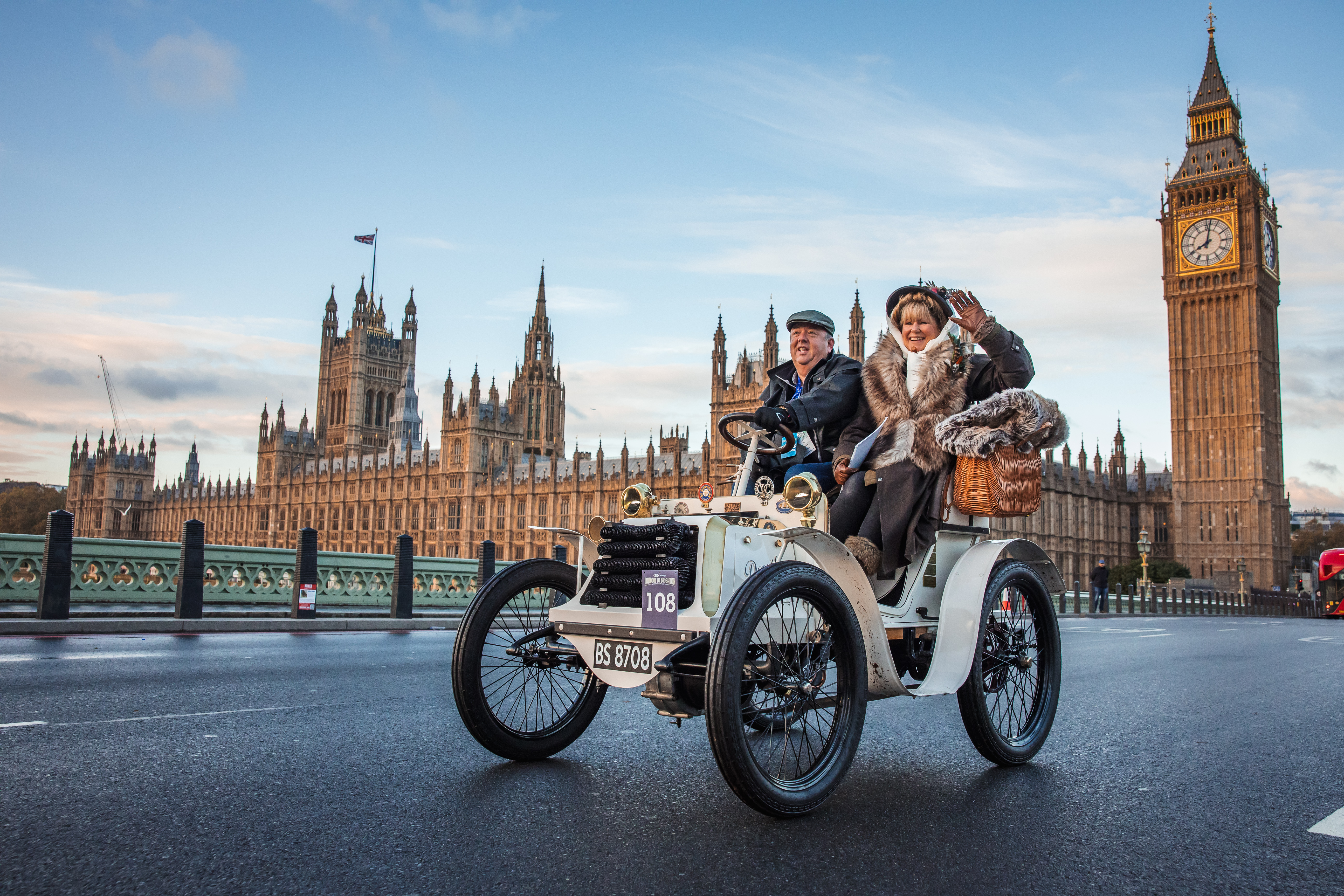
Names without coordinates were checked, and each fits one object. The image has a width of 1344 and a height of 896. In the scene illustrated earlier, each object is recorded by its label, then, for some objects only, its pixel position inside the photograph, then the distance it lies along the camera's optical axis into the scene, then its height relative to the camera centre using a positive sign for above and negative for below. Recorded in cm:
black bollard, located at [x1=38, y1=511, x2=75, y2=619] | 993 -49
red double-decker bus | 3506 -88
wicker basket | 382 +26
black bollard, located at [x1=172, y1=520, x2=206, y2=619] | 1115 -55
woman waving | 383 +59
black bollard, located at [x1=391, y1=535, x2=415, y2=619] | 1417 -73
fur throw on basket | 375 +48
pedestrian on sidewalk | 2988 -122
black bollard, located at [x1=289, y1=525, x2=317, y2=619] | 1268 -67
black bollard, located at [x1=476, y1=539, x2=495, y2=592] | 1658 -46
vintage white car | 299 -33
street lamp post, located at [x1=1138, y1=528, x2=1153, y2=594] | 4059 +27
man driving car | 392 +64
